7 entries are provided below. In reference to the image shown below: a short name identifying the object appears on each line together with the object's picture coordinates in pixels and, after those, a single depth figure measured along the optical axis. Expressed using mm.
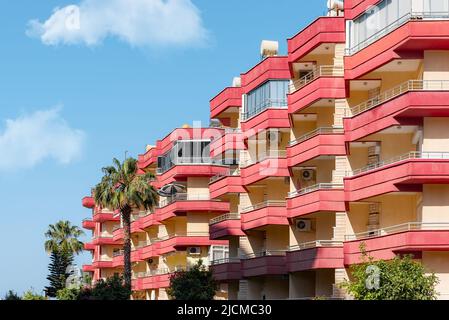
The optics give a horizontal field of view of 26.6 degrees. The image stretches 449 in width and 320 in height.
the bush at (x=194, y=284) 67456
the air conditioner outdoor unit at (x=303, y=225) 59062
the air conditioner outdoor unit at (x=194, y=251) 88250
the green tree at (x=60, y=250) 140500
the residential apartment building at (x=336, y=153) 44812
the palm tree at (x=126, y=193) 85375
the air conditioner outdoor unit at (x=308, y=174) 59625
